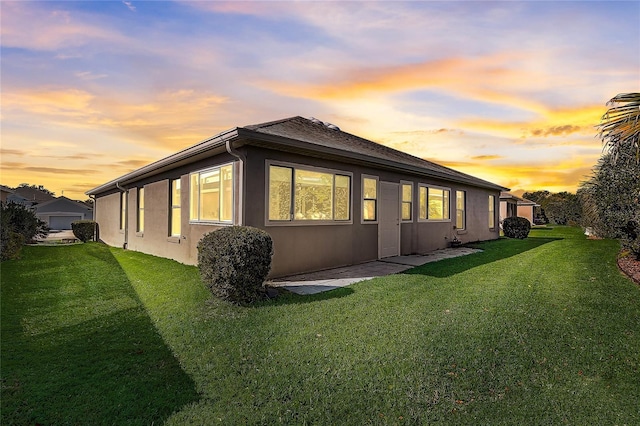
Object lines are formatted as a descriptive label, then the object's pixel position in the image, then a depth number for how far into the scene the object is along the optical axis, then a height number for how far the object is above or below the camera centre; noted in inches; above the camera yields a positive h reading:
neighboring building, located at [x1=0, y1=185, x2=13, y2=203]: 811.9 +58.6
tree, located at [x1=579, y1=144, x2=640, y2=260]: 336.2 +21.1
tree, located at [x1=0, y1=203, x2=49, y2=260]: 388.2 -21.3
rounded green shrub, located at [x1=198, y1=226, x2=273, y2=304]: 205.3 -29.9
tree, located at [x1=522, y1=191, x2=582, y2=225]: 1284.4 +15.8
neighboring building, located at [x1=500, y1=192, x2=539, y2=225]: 1108.9 +35.4
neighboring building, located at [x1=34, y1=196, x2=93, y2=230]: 1342.3 +7.9
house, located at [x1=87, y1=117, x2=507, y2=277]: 281.1 +18.4
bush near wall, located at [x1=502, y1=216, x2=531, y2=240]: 700.7 -25.1
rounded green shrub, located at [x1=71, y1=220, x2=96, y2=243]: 731.4 -34.0
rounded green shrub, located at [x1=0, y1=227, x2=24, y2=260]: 379.9 -36.3
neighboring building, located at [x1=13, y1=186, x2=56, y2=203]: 1586.9 +94.8
